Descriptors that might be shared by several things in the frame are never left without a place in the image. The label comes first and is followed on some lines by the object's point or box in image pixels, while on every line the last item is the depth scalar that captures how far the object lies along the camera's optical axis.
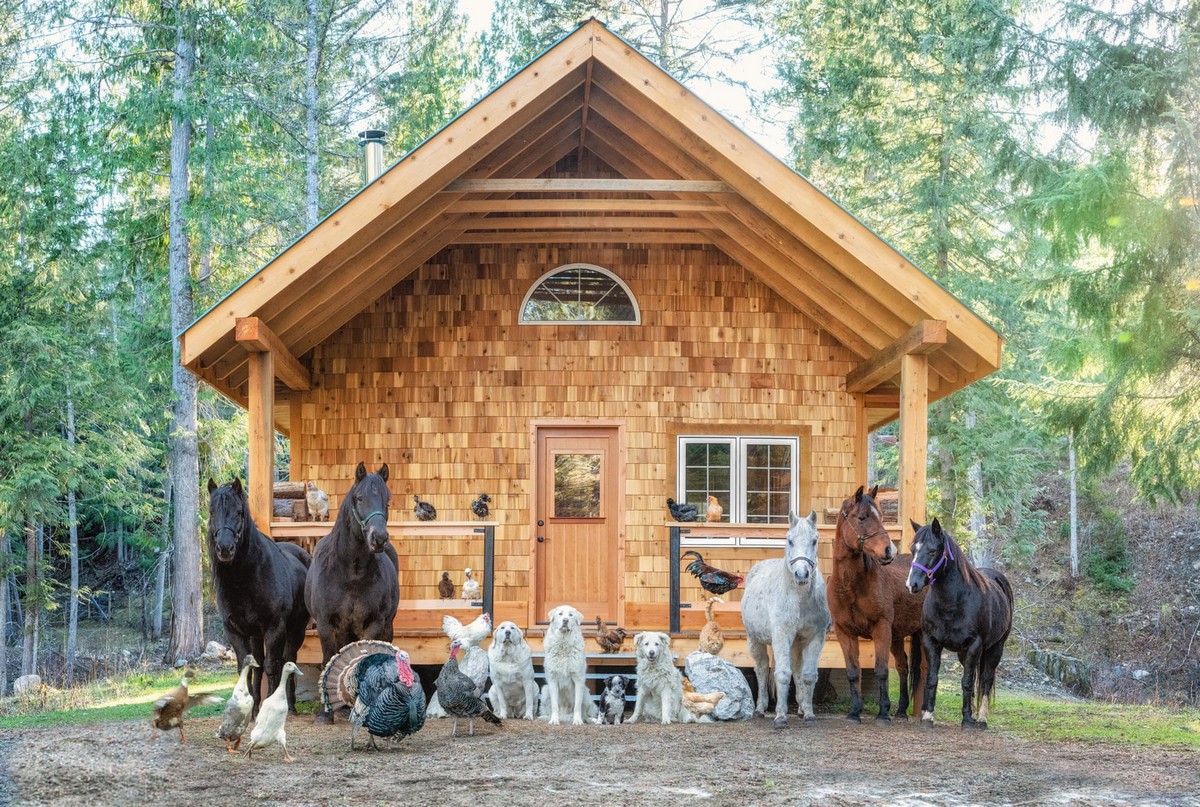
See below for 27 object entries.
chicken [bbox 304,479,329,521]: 11.30
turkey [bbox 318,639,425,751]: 7.39
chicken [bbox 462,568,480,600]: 11.33
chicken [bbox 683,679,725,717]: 9.52
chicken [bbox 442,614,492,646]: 9.21
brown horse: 8.98
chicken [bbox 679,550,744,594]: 11.18
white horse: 8.84
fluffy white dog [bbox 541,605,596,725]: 9.10
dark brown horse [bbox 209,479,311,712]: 8.13
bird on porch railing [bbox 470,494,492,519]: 12.02
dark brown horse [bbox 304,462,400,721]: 8.78
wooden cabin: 12.28
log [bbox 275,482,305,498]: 11.43
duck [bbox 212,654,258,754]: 7.07
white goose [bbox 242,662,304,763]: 6.99
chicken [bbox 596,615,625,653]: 10.52
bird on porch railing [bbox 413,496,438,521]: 11.87
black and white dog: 9.30
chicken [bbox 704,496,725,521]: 12.09
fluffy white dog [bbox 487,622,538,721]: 9.34
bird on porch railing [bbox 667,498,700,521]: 11.73
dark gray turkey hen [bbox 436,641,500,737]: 8.23
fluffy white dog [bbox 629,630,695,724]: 9.02
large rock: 9.62
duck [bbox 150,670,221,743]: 7.49
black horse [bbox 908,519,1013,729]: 8.64
